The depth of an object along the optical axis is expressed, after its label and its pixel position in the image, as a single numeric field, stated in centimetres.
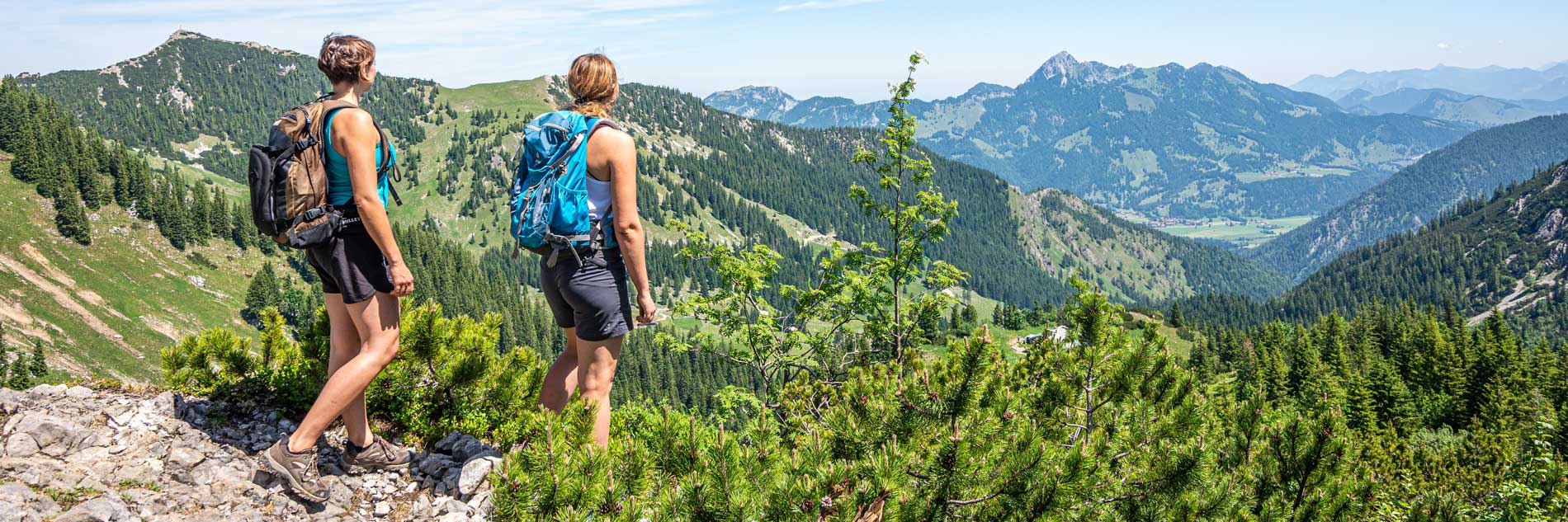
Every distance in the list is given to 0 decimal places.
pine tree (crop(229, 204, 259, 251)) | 15525
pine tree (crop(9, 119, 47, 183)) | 12962
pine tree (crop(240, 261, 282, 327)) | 13400
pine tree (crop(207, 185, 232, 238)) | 15138
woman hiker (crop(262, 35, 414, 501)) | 553
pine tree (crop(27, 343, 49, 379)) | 6781
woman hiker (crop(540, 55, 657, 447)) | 564
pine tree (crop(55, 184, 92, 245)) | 12231
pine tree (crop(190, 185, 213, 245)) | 14575
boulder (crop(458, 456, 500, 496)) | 657
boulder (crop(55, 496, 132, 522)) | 496
